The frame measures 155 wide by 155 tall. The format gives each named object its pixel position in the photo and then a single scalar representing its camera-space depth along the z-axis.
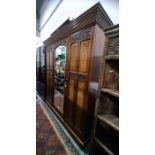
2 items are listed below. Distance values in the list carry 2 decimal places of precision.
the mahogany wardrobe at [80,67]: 1.72
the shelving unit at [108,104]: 1.16
